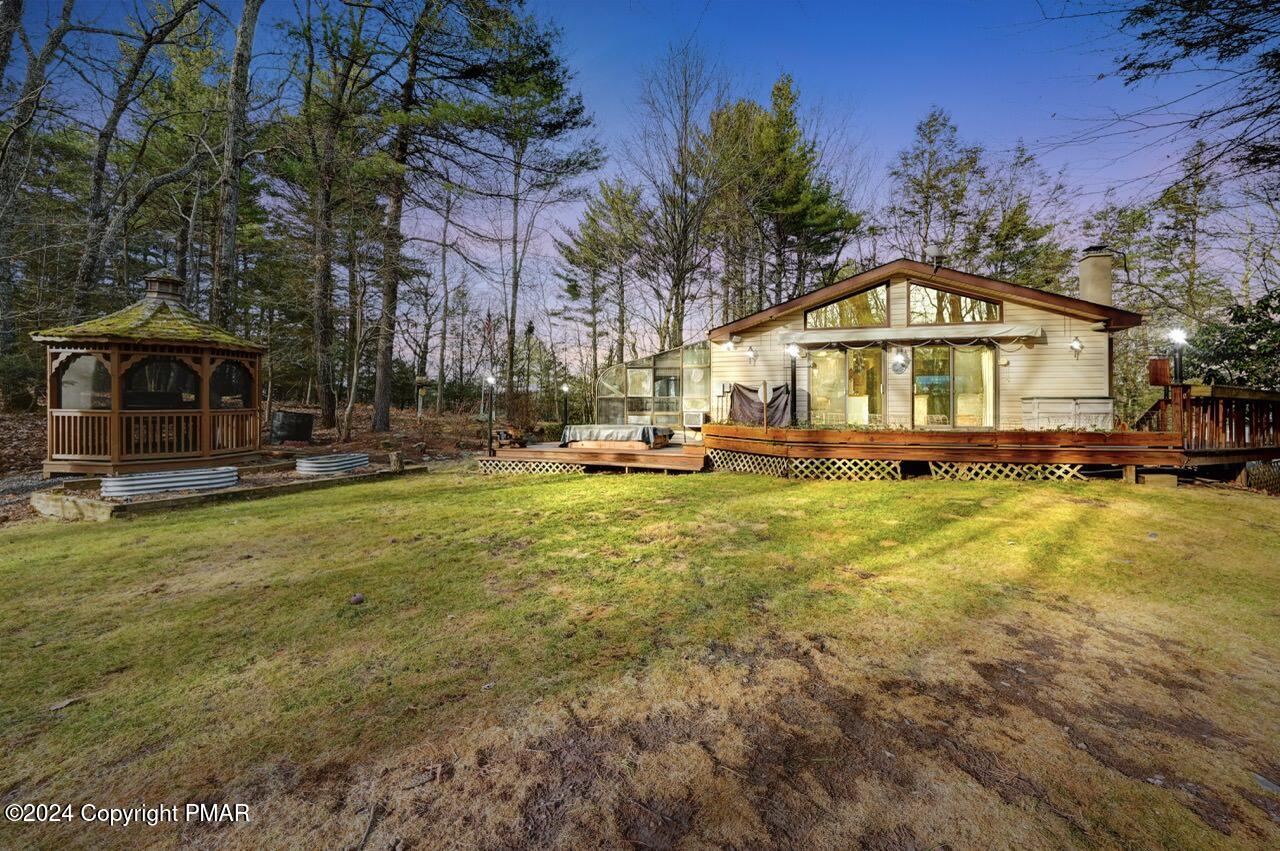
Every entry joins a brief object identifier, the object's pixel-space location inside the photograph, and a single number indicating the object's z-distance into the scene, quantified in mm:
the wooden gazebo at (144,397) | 8969
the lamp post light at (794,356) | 12586
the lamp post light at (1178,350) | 8930
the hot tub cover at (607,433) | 12320
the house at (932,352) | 10672
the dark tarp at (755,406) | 12414
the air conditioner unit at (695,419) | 15094
